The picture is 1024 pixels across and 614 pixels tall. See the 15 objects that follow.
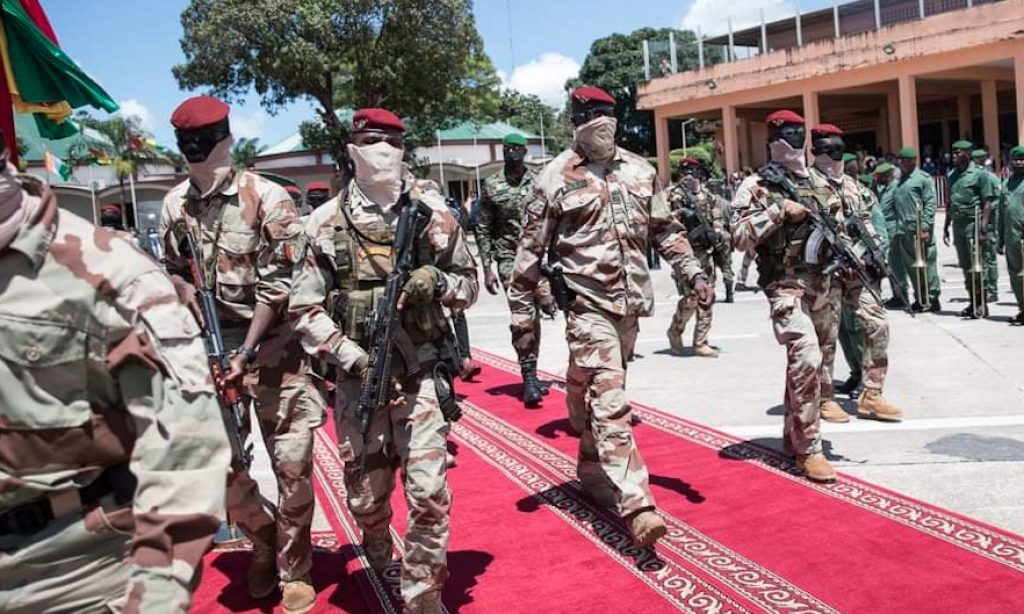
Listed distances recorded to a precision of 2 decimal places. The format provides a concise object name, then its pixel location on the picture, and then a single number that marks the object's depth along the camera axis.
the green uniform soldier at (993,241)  11.20
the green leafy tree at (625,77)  55.88
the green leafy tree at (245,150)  56.46
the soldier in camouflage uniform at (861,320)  6.59
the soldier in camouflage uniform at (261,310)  4.15
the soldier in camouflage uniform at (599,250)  4.83
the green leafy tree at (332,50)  26.72
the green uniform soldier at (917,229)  11.62
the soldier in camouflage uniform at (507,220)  7.83
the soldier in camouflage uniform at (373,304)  3.79
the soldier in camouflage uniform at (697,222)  9.88
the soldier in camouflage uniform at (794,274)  5.47
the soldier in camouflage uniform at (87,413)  1.92
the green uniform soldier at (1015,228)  10.34
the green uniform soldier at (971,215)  11.04
